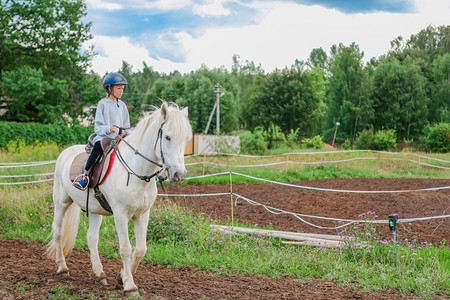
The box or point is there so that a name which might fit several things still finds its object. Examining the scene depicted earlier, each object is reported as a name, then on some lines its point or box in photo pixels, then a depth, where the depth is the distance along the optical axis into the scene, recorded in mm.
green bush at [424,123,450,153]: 32416
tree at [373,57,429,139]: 44000
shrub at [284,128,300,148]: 34281
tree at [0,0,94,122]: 28969
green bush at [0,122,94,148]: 24062
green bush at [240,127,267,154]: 28391
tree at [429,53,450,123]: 43125
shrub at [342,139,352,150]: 39991
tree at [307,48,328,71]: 75562
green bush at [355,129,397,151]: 33438
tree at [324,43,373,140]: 45656
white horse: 4371
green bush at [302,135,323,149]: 33031
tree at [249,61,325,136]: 42375
